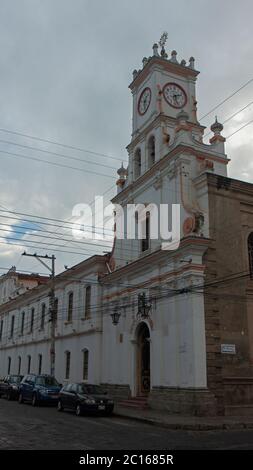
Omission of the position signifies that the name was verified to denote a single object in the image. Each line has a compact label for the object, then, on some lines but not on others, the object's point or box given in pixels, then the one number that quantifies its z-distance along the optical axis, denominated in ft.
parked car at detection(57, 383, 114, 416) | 66.95
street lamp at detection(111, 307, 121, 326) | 90.79
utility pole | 92.22
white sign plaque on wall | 69.66
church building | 69.51
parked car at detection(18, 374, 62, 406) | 83.71
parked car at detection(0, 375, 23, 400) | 98.99
